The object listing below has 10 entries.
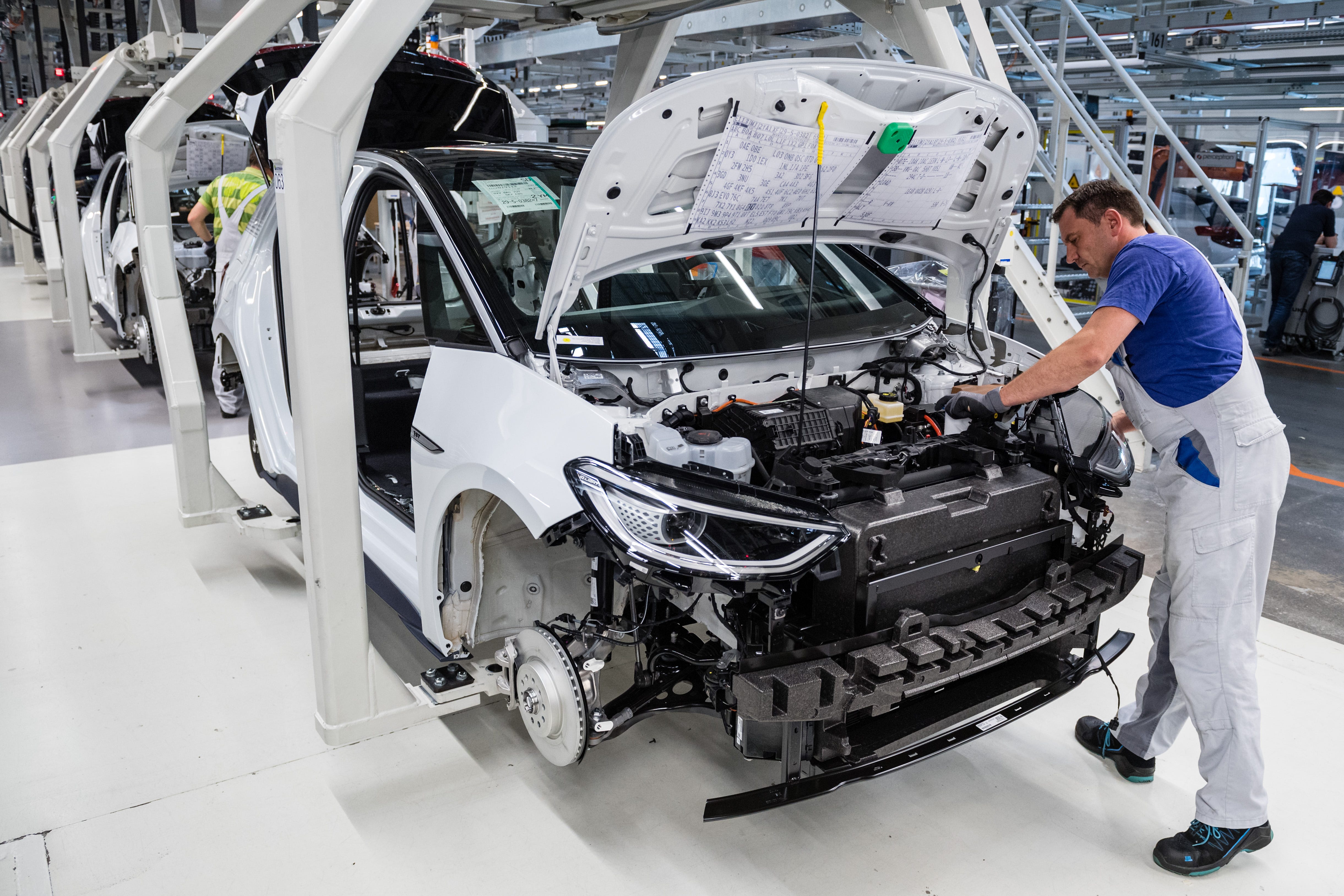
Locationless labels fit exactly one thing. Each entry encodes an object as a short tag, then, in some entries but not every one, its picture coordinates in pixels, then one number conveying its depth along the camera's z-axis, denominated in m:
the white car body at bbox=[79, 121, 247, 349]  6.99
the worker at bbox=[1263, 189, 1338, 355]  9.54
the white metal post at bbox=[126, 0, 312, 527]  3.77
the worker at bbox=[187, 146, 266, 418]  5.00
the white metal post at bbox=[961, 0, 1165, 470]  5.23
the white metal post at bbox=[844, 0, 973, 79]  3.53
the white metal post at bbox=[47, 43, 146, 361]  6.23
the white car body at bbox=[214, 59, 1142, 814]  2.04
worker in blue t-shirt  2.32
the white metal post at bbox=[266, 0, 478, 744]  2.14
